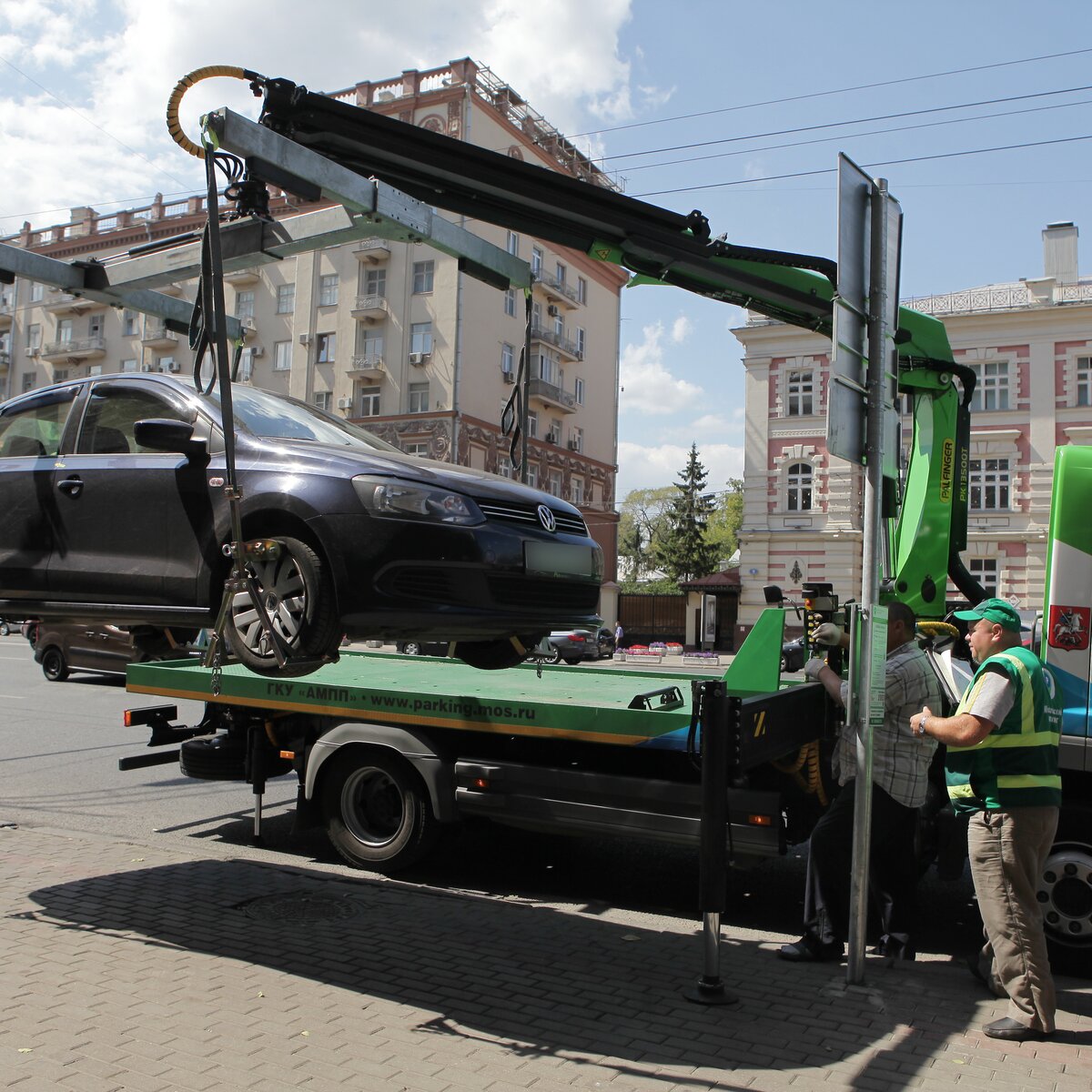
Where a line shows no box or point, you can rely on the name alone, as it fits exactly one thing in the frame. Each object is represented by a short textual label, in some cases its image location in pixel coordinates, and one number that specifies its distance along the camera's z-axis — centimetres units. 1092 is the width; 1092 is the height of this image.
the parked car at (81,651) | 1652
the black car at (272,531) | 438
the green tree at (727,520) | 7256
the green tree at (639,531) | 8094
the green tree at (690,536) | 6266
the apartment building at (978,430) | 3453
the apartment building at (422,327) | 3903
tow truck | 508
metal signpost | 481
